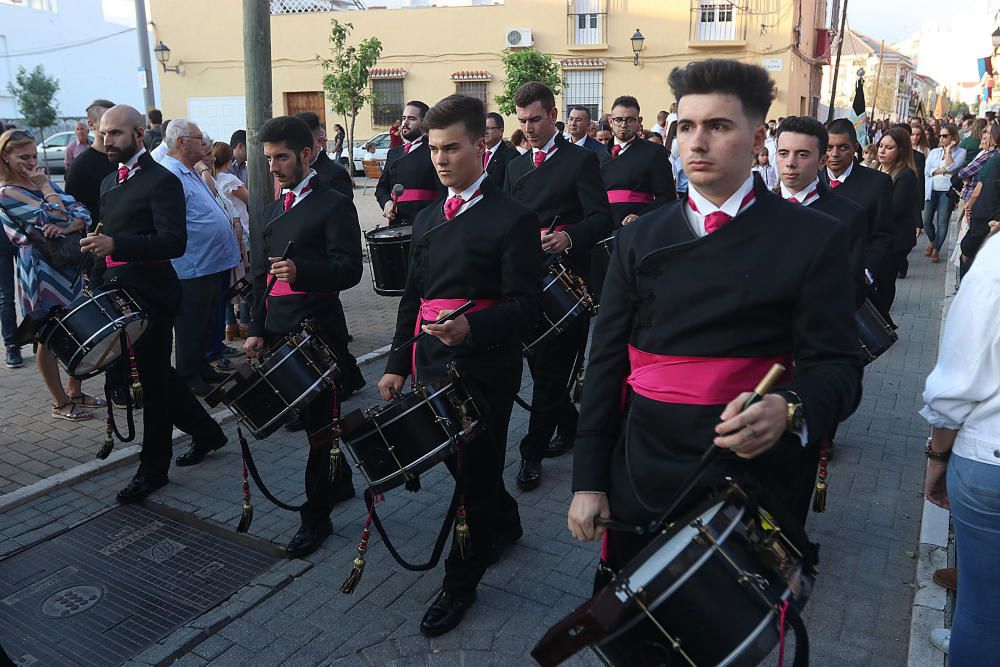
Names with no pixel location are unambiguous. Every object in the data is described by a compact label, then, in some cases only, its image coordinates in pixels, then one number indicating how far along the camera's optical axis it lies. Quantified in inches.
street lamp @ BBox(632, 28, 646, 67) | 1148.6
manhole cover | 143.2
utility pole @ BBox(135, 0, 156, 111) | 621.9
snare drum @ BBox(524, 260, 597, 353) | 185.8
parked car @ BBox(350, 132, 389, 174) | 1096.2
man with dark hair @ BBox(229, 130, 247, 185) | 395.5
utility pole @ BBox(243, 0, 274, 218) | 262.8
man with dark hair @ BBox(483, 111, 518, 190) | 329.1
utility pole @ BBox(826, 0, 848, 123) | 1005.8
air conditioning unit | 1211.9
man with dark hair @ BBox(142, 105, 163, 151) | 360.3
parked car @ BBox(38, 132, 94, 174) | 1115.3
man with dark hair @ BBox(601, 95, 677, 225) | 268.7
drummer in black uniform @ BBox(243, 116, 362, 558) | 165.9
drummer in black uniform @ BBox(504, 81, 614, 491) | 206.4
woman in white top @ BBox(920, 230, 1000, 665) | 89.5
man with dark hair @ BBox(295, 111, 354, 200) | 291.9
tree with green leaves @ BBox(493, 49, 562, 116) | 1044.5
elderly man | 255.3
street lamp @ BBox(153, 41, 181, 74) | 1325.4
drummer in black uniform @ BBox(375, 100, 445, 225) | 315.9
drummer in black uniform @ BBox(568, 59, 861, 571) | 82.9
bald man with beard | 190.7
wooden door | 1311.5
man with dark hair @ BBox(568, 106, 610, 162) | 307.0
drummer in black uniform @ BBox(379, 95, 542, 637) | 136.3
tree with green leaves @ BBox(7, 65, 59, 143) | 1226.6
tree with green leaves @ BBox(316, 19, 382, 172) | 892.0
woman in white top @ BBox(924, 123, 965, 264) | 516.7
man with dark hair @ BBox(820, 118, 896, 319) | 220.4
